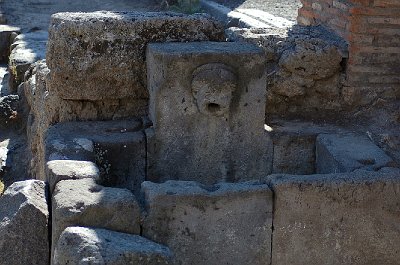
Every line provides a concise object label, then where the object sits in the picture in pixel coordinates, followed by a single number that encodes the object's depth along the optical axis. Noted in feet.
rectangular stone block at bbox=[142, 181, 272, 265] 11.46
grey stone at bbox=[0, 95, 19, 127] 22.70
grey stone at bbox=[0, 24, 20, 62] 32.89
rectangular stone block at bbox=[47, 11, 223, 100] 14.34
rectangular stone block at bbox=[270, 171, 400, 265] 11.94
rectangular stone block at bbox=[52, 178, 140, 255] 10.96
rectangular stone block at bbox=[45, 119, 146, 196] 13.32
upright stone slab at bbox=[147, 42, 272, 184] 13.57
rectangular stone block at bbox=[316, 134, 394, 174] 13.34
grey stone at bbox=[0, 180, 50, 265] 11.26
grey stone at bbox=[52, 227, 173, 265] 9.99
